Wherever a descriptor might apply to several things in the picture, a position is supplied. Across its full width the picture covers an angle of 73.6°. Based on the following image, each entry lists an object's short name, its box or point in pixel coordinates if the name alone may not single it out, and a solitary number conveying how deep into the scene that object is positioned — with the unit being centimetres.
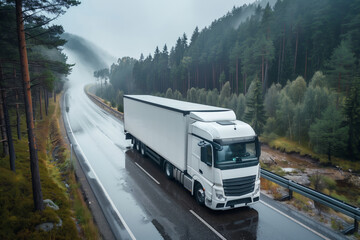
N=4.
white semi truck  973
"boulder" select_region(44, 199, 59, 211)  955
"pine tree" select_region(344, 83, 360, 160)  2480
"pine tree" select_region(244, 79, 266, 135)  3375
